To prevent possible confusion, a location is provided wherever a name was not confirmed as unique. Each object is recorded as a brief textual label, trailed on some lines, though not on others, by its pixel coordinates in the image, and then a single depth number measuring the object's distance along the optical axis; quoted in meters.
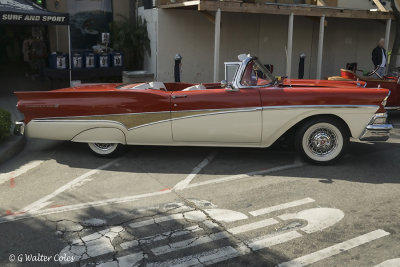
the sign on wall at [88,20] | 14.81
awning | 10.39
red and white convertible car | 6.39
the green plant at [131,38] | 14.60
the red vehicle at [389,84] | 10.22
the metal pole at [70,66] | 12.15
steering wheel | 10.64
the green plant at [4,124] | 7.38
